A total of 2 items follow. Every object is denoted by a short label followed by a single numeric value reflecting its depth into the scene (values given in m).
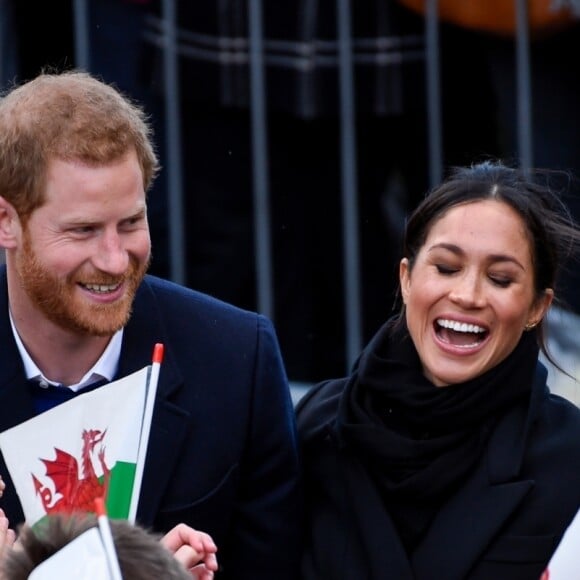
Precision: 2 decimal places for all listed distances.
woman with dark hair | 7.67
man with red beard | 7.47
